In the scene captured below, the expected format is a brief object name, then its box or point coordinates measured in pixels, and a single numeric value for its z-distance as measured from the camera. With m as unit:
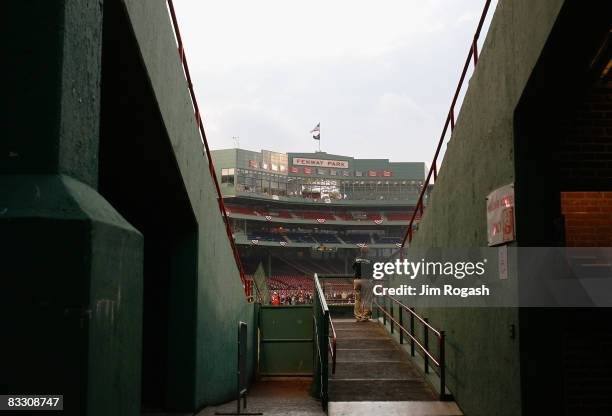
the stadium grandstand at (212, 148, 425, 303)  55.78
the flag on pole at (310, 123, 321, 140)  65.93
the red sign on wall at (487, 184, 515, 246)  5.05
